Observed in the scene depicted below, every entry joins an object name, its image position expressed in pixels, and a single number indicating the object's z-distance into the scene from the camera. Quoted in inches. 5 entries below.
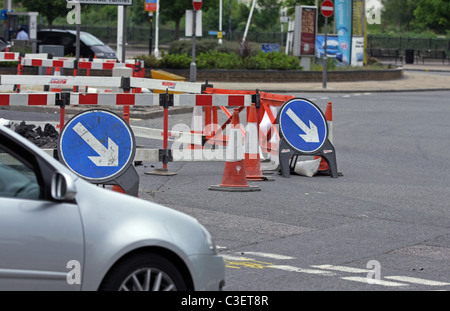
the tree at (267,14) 3841.0
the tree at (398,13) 4483.3
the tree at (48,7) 2573.8
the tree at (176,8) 2785.4
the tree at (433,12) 3029.0
